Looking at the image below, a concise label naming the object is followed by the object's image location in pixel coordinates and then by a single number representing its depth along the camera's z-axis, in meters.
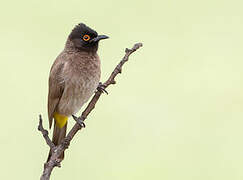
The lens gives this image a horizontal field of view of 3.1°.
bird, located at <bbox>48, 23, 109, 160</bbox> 5.42
